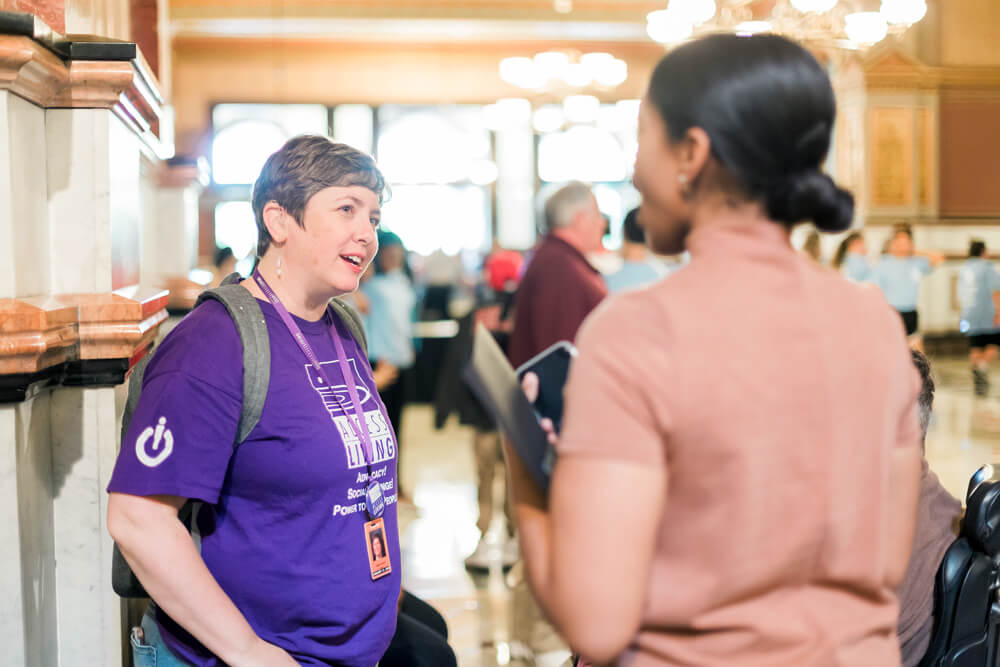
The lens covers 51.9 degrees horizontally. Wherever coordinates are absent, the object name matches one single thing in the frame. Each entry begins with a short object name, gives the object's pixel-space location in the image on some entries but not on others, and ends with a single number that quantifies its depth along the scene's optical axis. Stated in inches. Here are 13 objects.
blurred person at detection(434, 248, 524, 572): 222.1
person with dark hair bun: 38.4
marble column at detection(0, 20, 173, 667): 71.4
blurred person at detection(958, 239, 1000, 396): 269.7
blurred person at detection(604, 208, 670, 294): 300.4
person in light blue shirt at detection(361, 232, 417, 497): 252.7
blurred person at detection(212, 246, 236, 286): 301.3
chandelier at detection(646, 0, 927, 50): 315.6
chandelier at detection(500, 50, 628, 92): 531.8
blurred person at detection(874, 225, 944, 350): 377.7
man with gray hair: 171.5
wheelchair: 87.8
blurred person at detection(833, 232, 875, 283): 391.5
